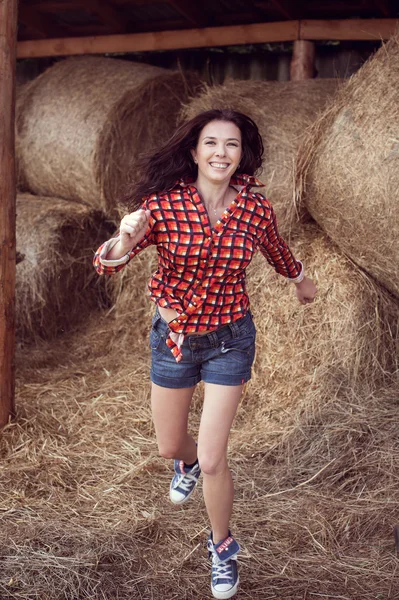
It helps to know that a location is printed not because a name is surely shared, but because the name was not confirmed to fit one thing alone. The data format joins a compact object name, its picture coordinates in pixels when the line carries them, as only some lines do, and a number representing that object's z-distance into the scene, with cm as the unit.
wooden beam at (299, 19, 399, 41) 598
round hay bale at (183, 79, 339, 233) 527
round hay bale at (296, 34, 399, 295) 421
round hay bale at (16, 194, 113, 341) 630
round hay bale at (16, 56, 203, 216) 632
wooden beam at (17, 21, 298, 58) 640
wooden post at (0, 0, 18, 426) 438
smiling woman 300
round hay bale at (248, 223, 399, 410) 472
